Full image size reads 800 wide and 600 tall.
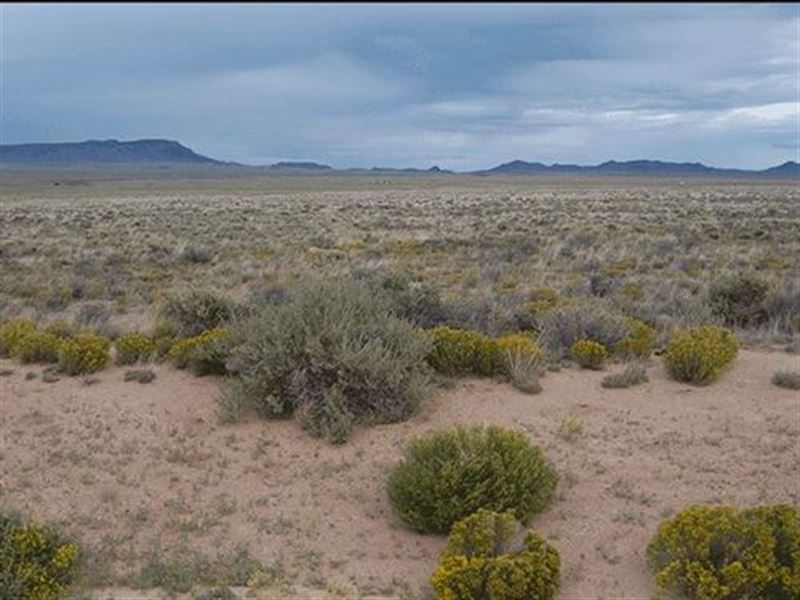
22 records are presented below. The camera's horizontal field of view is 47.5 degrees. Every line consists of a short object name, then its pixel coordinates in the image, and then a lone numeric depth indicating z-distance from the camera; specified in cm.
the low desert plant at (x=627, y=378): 995
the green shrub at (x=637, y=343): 1107
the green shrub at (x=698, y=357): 1002
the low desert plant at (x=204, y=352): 1026
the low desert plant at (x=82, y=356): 1067
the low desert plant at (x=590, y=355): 1070
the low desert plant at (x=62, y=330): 1273
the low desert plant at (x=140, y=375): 1034
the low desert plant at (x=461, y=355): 1033
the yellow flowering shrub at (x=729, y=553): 591
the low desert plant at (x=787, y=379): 988
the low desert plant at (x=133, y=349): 1109
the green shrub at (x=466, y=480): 711
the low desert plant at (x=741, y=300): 1445
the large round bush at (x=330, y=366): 903
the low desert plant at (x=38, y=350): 1120
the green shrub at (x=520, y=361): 987
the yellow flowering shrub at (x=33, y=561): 629
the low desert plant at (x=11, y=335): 1163
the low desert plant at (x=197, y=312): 1234
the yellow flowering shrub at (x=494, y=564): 593
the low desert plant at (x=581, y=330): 1142
